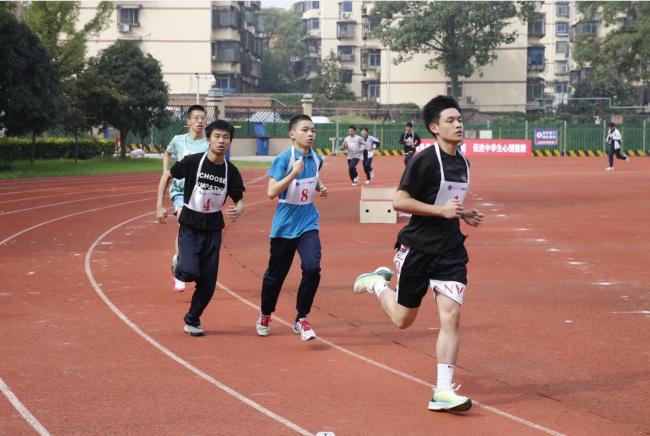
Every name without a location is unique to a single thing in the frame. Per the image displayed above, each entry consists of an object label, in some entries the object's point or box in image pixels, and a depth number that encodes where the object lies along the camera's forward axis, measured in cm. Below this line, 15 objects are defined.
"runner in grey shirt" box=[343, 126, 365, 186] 3038
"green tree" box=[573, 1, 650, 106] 6412
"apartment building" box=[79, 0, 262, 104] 7412
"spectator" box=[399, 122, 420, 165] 2698
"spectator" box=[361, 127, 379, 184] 3126
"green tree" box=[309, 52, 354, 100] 8731
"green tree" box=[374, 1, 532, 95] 7344
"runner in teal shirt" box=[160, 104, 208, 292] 1089
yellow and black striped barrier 6012
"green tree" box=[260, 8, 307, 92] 10644
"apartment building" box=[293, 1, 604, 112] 8000
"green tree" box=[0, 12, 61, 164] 3331
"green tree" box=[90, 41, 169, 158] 4378
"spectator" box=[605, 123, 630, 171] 3962
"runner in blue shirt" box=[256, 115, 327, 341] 847
